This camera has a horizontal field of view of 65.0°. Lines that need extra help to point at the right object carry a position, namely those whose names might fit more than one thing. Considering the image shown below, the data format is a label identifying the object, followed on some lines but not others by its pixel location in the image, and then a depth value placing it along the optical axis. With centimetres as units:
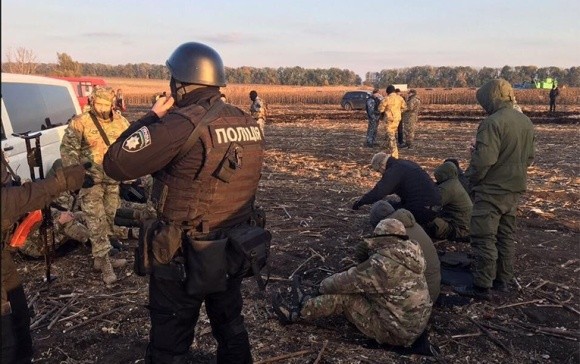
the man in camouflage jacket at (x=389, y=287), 359
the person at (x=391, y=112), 1257
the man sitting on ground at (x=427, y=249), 404
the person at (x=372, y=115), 1494
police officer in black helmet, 248
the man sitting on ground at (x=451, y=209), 630
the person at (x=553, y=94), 2736
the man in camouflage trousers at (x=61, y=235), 542
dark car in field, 3638
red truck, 1709
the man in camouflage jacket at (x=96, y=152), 496
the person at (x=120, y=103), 1505
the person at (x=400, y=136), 1571
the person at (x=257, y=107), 1452
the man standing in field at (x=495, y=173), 461
